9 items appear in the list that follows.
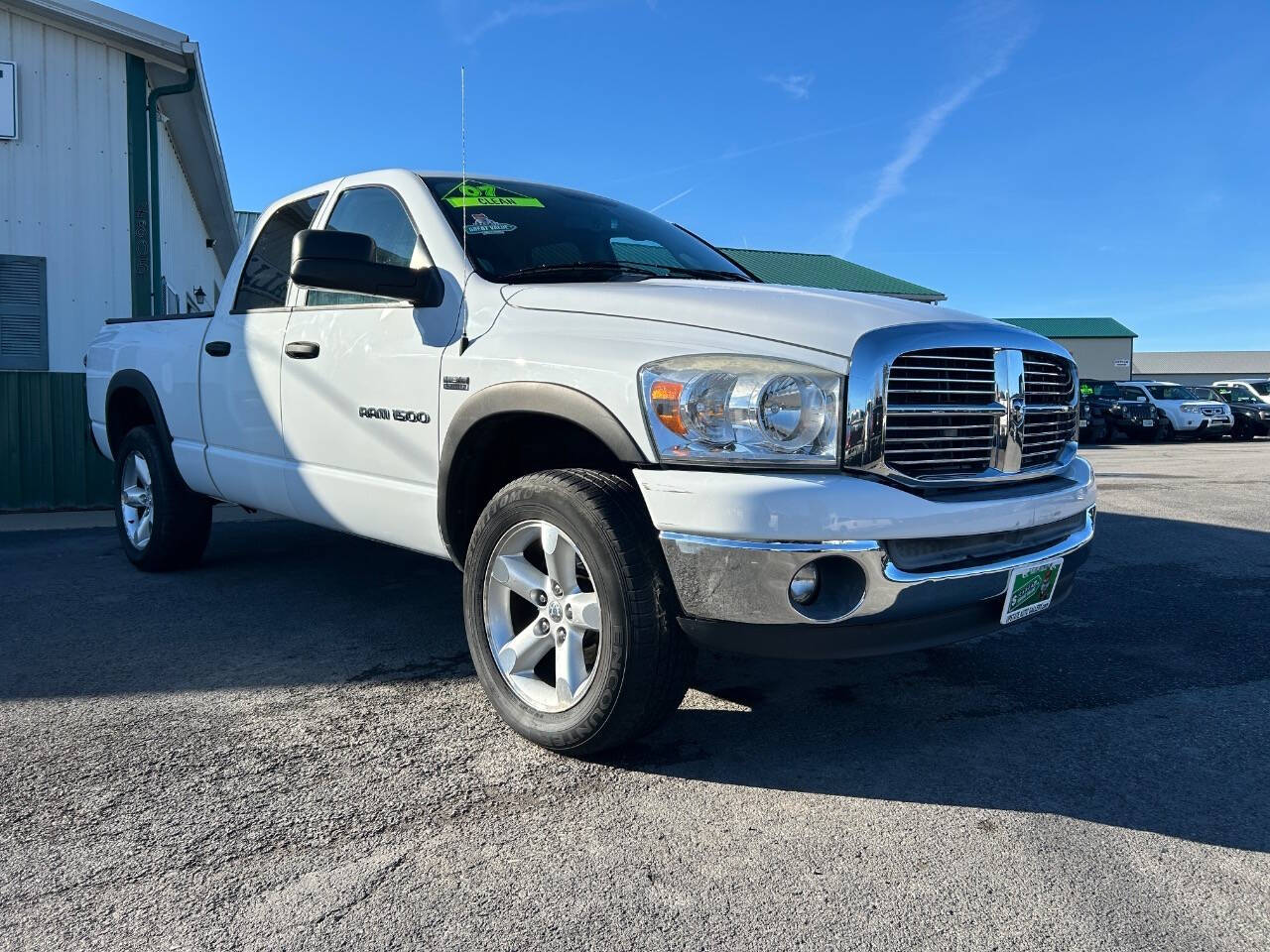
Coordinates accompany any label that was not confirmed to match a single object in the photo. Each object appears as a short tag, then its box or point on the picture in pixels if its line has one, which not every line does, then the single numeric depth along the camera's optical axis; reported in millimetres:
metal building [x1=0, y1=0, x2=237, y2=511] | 9141
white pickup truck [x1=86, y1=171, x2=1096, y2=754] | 2510
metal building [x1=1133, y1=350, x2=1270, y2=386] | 80000
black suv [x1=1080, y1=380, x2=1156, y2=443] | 24234
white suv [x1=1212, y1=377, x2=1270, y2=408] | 26553
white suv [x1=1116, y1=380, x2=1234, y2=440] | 24484
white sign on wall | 9312
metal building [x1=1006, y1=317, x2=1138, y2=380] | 65812
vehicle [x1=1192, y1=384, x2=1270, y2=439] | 25672
